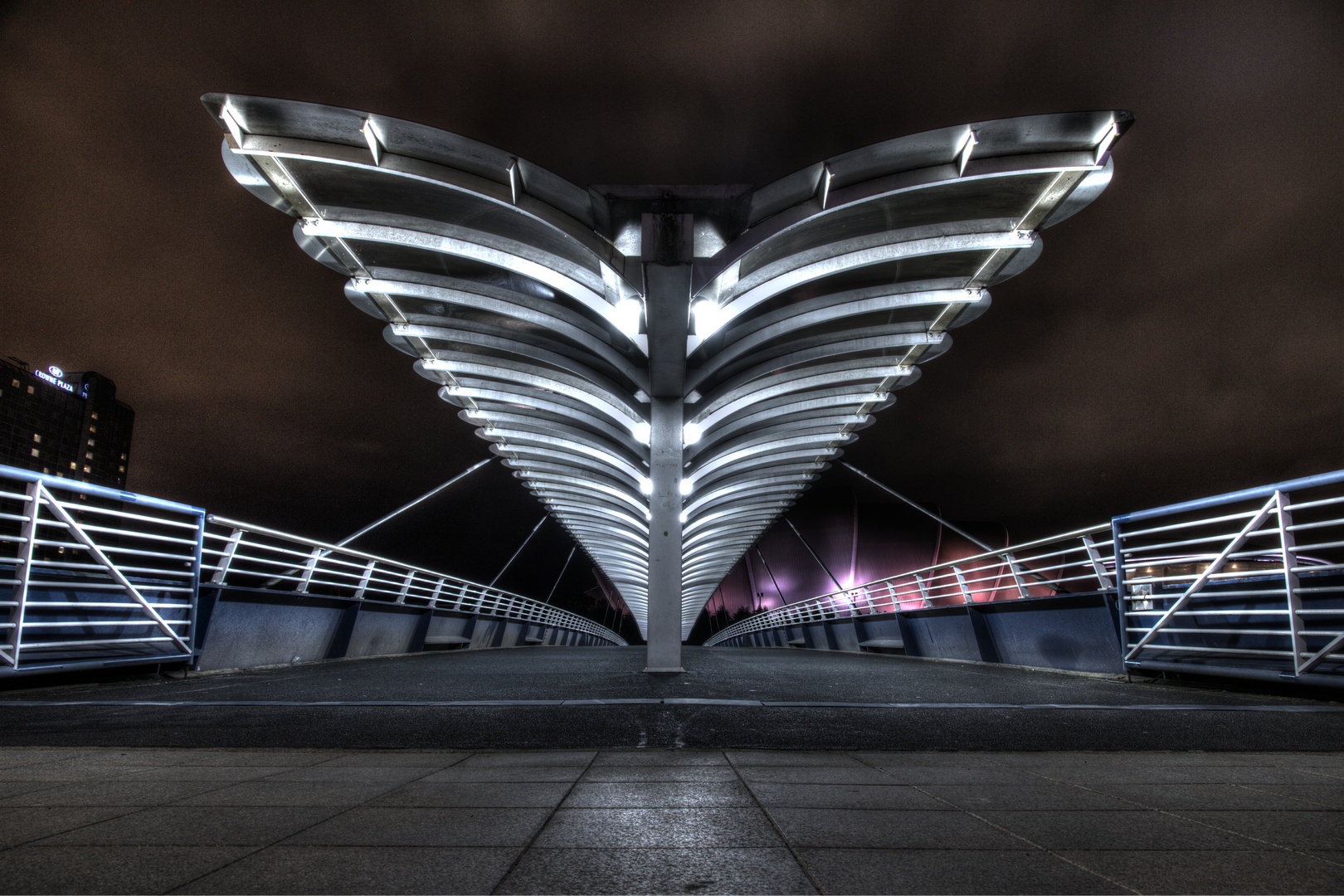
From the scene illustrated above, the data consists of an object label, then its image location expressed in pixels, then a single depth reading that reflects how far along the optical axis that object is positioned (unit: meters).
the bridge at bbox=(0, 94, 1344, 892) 1.87
